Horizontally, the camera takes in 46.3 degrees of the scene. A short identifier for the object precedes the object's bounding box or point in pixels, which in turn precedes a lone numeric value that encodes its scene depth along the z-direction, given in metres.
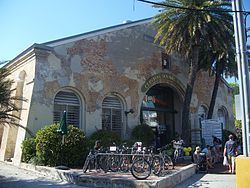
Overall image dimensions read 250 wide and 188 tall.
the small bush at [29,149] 14.76
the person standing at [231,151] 12.98
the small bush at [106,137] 16.16
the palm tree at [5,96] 11.48
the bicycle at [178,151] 15.55
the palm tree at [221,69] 22.72
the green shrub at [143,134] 18.97
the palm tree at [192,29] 18.84
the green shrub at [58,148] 13.45
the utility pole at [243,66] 6.98
